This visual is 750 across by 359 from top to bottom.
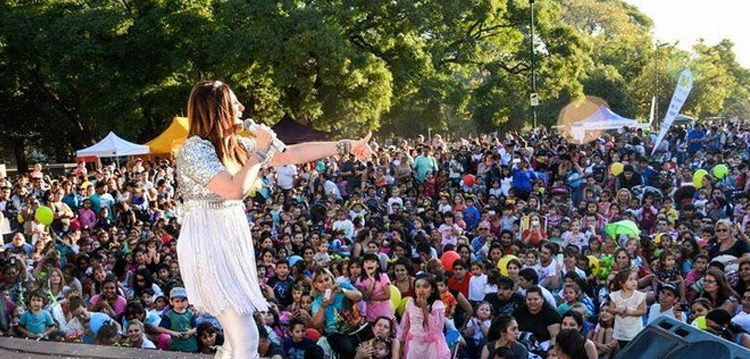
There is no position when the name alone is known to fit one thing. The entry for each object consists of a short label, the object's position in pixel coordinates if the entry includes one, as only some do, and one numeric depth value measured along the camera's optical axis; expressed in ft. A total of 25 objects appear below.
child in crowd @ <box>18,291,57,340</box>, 22.20
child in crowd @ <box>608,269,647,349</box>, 19.93
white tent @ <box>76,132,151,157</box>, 62.22
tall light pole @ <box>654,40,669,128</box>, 140.87
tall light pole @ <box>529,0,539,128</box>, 65.41
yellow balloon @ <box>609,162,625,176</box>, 40.11
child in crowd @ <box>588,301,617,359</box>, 20.01
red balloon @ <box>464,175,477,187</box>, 45.05
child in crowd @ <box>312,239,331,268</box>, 27.79
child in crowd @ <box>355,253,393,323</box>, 22.09
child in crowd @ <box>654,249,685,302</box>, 23.20
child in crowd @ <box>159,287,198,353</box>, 21.09
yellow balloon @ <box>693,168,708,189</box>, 37.42
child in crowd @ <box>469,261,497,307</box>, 24.01
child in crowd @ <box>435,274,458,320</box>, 22.13
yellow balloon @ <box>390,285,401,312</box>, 22.65
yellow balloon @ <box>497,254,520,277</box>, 25.51
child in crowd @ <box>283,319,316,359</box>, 20.54
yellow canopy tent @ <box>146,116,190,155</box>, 66.54
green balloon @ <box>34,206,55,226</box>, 37.37
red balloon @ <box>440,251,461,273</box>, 26.63
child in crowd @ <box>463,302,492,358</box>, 20.89
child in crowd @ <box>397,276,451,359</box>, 19.84
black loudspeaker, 8.63
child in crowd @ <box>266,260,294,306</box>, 24.75
